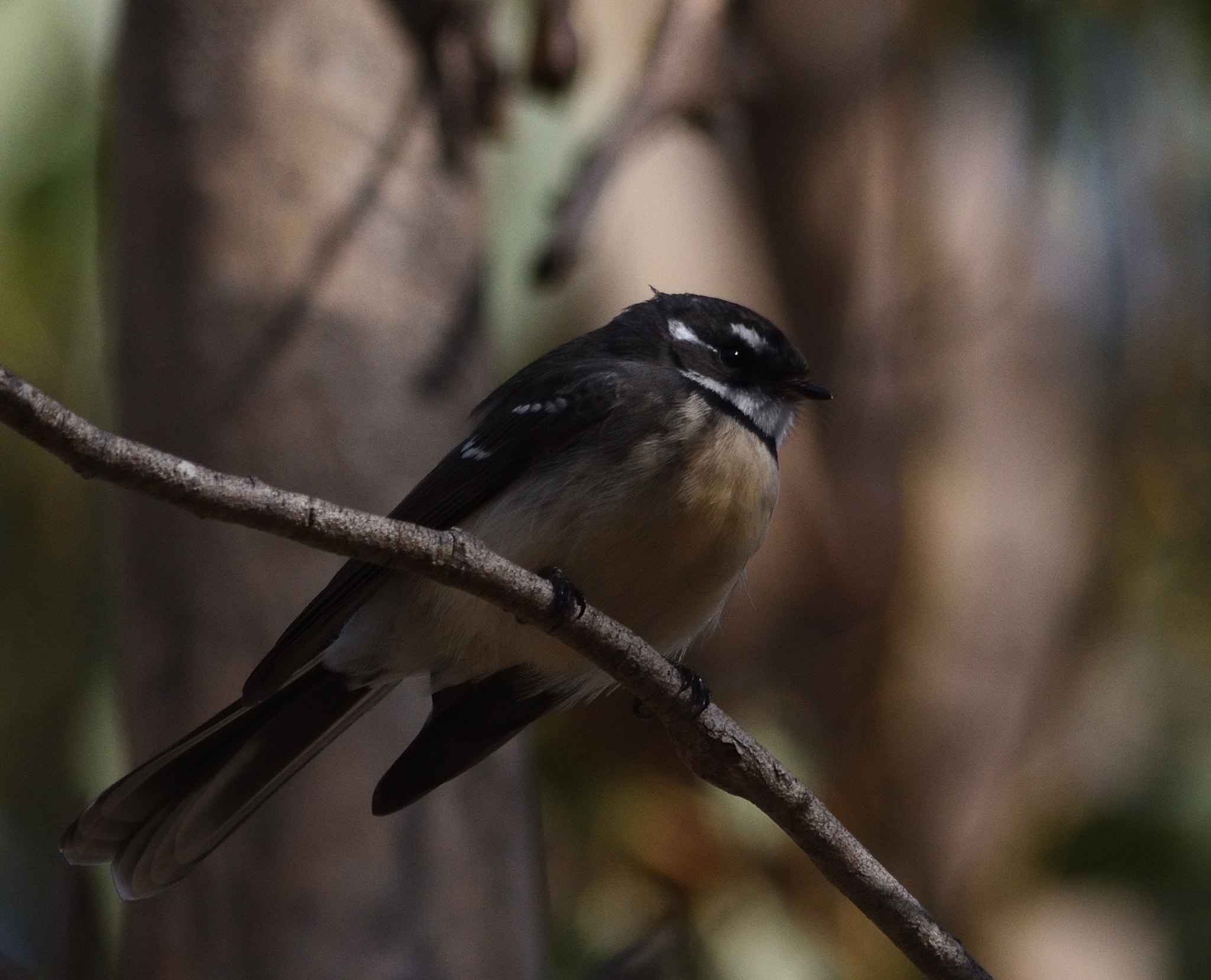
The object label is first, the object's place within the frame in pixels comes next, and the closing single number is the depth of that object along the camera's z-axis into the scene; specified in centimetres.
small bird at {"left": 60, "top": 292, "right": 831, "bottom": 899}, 658
